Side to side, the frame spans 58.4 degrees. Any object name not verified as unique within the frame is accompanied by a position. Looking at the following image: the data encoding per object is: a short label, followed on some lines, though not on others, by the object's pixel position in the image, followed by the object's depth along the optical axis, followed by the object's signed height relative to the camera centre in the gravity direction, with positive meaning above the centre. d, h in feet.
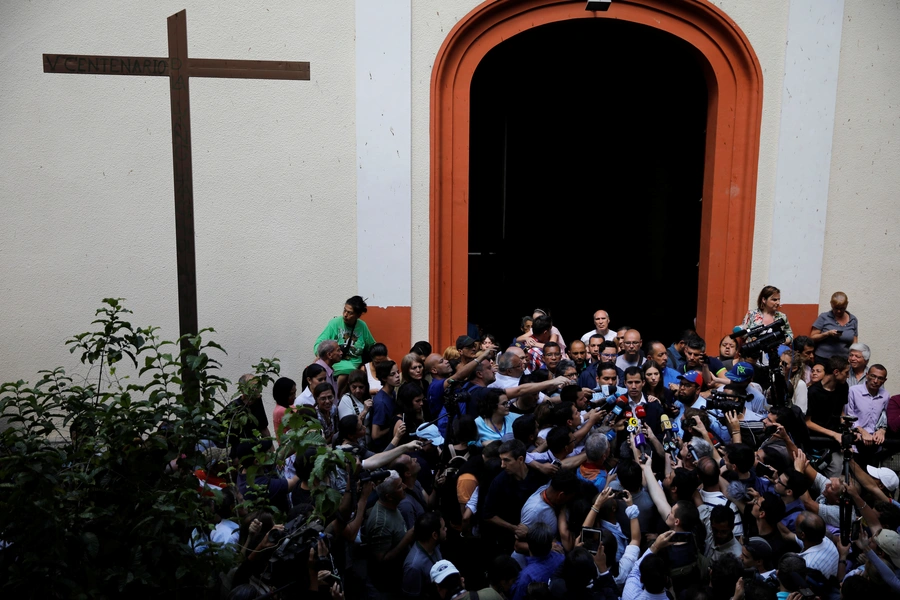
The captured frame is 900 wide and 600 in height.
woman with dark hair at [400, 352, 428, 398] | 21.74 -4.29
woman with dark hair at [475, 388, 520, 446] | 18.61 -4.78
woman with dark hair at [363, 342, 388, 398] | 22.34 -4.14
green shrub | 9.43 -3.64
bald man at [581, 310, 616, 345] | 27.25 -3.82
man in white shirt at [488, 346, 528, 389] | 21.52 -4.23
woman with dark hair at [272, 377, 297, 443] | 19.39 -4.50
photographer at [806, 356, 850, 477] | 23.16 -5.34
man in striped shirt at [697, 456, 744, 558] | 15.95 -5.59
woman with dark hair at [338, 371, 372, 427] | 20.26 -4.79
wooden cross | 20.26 +3.40
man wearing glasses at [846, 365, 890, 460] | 23.31 -5.45
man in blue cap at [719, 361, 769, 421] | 20.34 -4.39
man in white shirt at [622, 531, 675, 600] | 13.47 -6.19
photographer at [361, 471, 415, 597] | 14.90 -6.15
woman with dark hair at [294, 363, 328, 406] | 19.90 -4.29
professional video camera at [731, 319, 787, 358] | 21.71 -3.43
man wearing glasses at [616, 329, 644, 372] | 24.27 -4.20
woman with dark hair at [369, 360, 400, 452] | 18.84 -4.73
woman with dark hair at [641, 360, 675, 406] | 21.31 -4.53
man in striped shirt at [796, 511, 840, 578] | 14.42 -6.02
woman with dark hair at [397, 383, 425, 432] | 19.15 -4.60
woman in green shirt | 24.50 -3.83
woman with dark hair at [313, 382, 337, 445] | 19.12 -4.66
